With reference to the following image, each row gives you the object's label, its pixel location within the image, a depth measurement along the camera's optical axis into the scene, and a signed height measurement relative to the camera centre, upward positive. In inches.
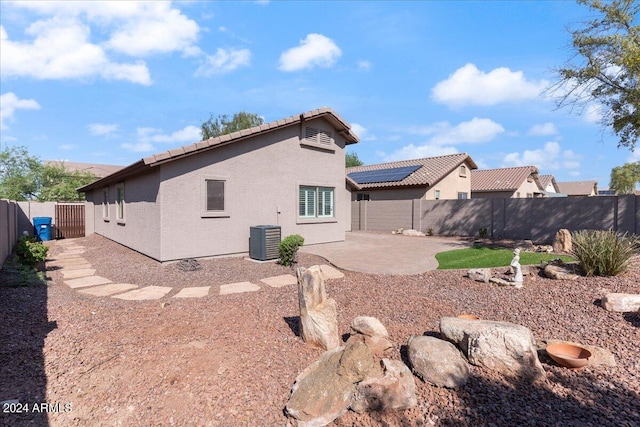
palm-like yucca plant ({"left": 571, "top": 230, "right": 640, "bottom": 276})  254.7 -35.4
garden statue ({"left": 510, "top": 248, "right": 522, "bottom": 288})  255.9 -48.5
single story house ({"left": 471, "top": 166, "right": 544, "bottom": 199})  1079.6 +97.5
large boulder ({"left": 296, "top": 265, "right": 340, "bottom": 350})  157.6 -50.5
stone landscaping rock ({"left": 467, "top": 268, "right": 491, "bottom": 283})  277.0 -55.8
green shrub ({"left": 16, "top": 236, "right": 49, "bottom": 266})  347.3 -44.4
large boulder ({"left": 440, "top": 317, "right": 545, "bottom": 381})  134.0 -58.7
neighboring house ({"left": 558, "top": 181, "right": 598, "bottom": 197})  2007.9 +143.1
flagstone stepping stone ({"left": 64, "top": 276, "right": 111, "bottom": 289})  284.8 -63.7
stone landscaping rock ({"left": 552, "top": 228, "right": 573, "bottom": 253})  418.5 -41.8
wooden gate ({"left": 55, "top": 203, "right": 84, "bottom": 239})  671.0 -19.1
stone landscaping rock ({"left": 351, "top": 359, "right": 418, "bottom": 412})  116.3 -66.3
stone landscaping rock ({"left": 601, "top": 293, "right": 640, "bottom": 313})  195.5 -56.5
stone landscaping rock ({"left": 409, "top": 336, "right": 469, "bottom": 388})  129.4 -63.0
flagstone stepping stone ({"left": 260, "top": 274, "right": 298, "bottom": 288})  289.4 -64.7
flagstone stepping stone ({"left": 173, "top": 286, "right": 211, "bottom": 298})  253.6 -65.6
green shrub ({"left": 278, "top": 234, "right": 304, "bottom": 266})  369.7 -43.2
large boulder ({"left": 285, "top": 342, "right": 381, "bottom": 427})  111.3 -65.0
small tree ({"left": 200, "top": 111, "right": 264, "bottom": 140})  1529.3 +416.9
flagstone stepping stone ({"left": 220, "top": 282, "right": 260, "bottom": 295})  266.8 -65.4
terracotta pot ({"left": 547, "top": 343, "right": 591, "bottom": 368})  138.9 -64.4
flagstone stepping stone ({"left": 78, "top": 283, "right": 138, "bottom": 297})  259.4 -64.7
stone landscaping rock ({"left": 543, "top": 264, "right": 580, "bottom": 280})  258.9 -51.3
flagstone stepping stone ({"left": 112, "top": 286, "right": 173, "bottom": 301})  248.8 -65.5
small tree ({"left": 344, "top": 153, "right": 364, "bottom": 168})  1987.0 +317.5
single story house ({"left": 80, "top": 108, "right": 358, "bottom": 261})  368.8 +28.1
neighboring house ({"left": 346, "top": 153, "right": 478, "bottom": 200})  821.2 +82.1
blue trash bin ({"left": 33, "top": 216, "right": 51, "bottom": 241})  609.6 -28.5
